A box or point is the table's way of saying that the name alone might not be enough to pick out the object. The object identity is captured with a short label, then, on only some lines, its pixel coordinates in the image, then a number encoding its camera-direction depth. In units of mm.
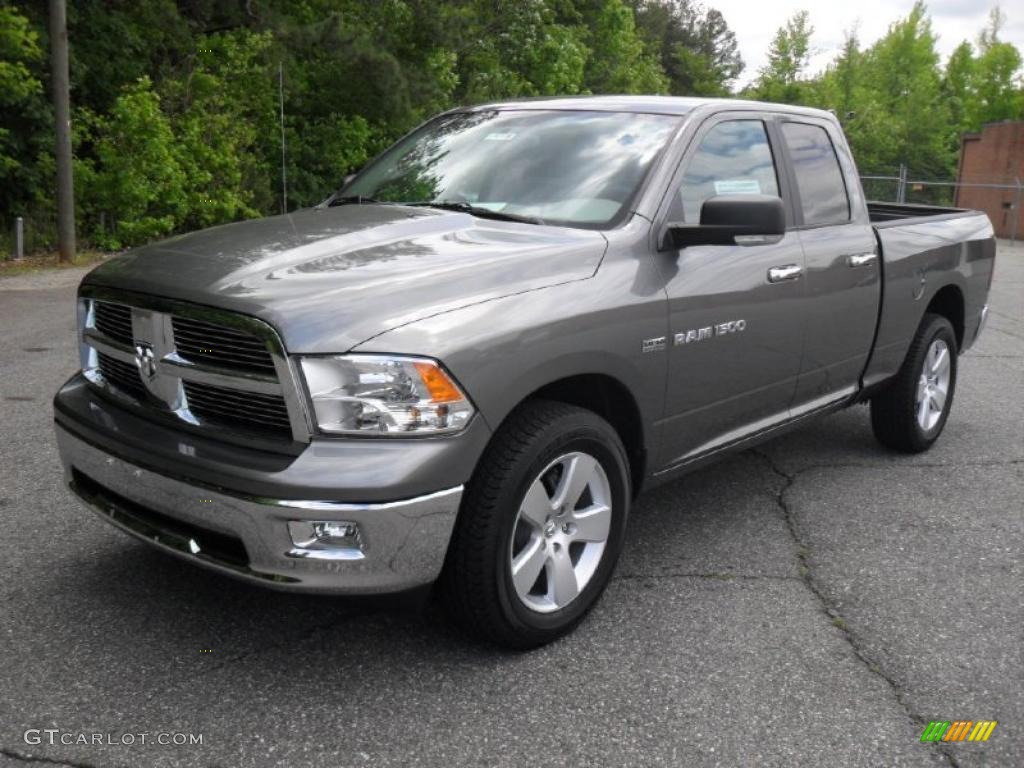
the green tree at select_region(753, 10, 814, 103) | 57375
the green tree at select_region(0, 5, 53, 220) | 19156
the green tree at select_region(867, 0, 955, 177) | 57000
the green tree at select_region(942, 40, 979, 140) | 58838
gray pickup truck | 2826
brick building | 39031
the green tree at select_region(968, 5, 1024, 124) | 55344
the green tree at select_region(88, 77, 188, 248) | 17281
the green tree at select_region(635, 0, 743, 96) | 69625
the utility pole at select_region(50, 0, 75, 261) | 15109
